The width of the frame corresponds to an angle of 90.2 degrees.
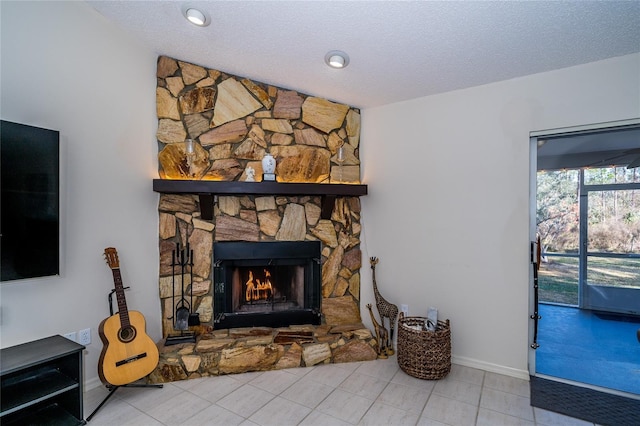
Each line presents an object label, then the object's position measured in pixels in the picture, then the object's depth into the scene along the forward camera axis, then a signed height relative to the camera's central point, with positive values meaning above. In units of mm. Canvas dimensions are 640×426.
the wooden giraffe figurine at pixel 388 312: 3029 -950
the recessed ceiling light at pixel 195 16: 2078 +1302
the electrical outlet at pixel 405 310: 3119 -960
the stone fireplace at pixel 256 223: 2754 -110
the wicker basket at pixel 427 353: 2541 -1138
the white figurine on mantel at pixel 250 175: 2926 +342
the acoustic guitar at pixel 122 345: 2111 -928
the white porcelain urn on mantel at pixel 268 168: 2875 +400
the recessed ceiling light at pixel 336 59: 2404 +1181
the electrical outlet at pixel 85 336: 2281 -902
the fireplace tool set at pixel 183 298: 2793 -768
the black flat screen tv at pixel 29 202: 1799 +59
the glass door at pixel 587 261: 2408 -382
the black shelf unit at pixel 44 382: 1709 -986
